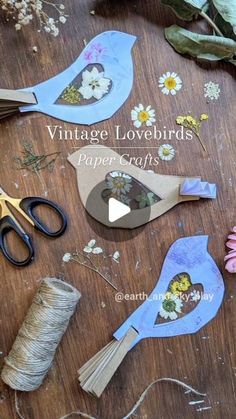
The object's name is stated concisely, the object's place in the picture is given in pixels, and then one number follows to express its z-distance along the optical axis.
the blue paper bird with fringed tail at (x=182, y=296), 0.91
